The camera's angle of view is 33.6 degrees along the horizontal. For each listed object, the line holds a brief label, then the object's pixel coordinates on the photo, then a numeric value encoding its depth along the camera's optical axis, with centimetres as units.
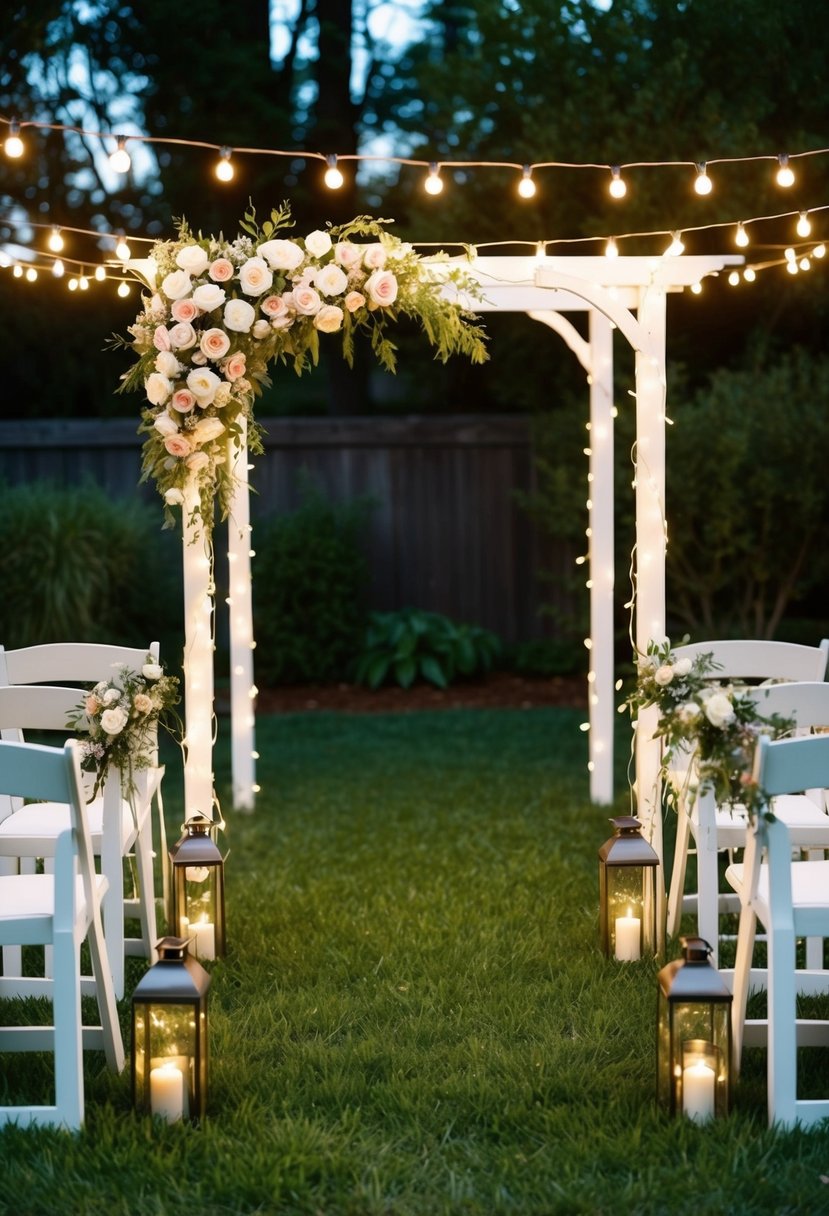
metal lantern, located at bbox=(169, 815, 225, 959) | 424
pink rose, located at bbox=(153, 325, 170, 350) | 431
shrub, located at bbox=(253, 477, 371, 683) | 975
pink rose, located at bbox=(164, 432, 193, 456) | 436
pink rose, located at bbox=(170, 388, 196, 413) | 430
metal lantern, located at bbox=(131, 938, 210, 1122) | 323
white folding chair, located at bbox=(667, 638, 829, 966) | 405
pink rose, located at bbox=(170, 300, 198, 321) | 431
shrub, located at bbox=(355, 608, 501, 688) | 998
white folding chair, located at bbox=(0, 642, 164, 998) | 402
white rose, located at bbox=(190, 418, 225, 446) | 434
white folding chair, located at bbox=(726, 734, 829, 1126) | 312
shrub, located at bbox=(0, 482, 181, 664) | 862
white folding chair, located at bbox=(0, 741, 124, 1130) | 307
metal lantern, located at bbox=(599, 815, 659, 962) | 432
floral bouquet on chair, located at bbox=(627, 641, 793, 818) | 333
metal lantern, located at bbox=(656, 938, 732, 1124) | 321
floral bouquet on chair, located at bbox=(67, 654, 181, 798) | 387
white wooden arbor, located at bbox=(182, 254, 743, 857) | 481
